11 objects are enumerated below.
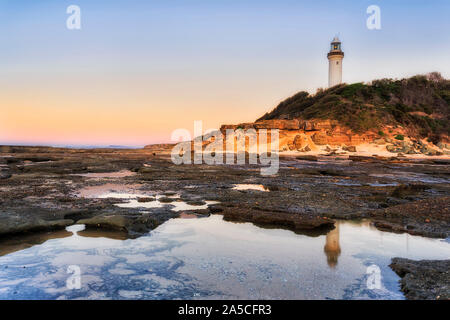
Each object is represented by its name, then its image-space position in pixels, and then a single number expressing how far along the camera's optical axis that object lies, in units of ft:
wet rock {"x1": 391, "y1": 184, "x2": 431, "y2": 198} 33.04
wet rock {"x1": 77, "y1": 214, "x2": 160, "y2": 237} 18.79
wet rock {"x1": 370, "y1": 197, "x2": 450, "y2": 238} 19.52
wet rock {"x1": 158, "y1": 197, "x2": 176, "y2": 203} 27.95
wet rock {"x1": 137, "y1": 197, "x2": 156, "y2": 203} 27.64
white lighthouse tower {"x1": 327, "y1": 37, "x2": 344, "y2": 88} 181.78
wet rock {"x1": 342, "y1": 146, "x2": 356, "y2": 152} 114.32
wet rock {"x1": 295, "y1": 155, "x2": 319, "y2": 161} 88.84
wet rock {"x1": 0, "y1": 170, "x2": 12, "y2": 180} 41.68
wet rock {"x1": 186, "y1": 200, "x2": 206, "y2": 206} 27.02
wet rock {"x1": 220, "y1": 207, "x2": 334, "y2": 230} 20.35
